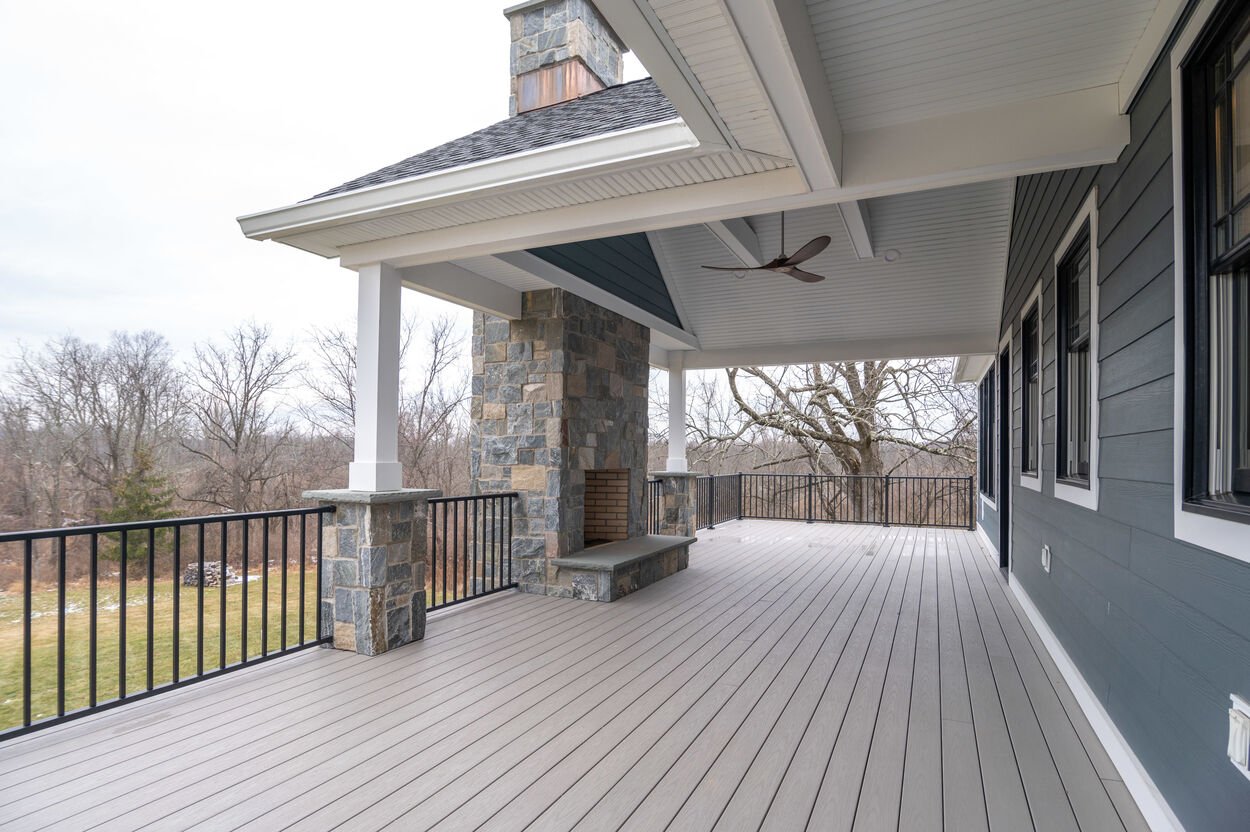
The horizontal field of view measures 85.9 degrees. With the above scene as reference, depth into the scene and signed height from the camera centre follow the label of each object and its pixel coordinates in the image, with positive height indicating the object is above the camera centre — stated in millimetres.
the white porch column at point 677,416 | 8711 +97
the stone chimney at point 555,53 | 6114 +3445
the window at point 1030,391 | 4531 +250
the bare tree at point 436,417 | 14352 +106
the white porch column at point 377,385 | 4020 +217
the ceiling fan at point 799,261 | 4996 +1293
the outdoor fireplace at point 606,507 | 6598 -834
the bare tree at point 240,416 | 13141 +80
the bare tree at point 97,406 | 11609 +233
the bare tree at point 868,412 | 13344 +256
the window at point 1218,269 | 1607 +396
